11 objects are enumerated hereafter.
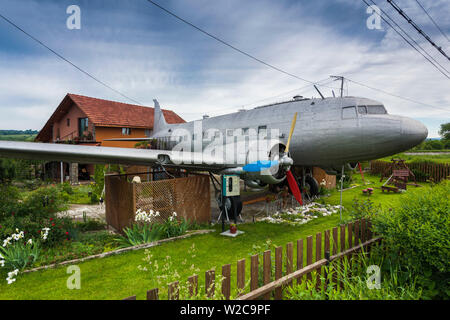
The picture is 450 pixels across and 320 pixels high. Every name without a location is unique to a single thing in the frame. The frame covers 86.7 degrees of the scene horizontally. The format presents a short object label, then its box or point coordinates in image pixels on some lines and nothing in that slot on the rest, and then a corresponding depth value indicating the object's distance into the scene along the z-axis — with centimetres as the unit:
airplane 780
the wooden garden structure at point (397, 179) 1547
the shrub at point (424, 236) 326
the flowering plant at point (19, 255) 555
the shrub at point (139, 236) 712
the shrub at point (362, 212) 544
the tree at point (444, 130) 7694
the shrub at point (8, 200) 733
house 2202
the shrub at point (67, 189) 1577
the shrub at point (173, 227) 783
